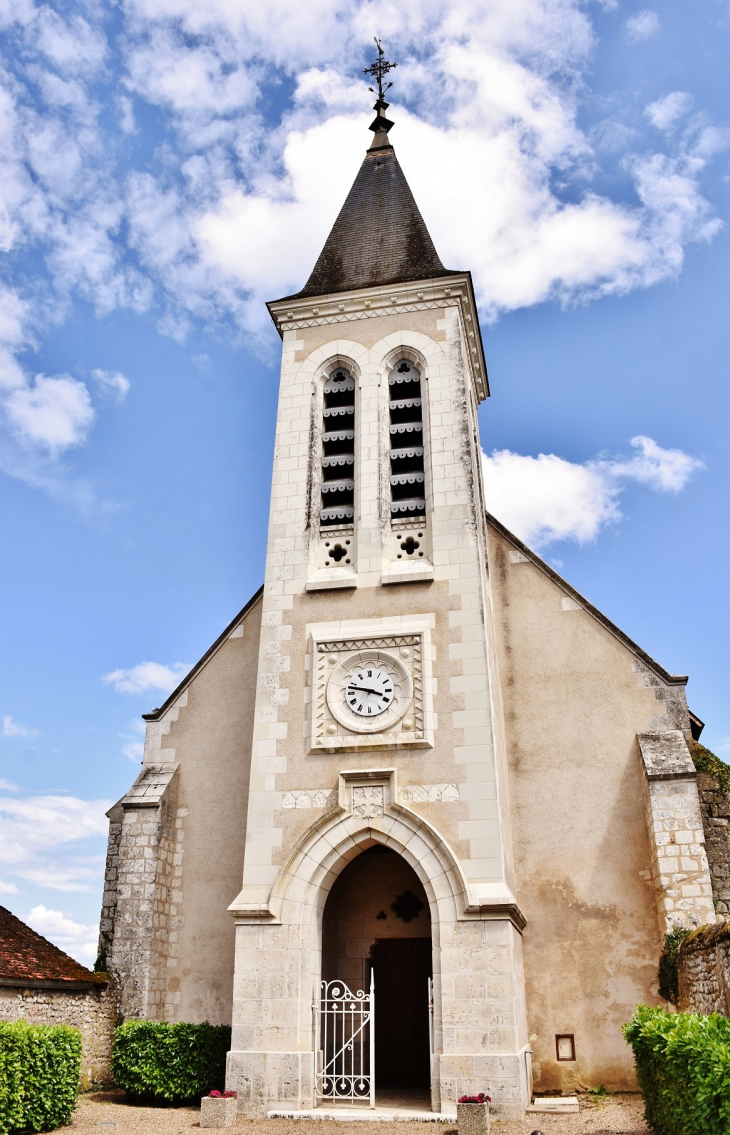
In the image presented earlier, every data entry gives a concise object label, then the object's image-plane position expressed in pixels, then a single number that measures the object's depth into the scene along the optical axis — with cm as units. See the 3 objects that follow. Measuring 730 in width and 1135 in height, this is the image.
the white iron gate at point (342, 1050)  1093
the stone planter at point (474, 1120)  900
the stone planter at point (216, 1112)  990
